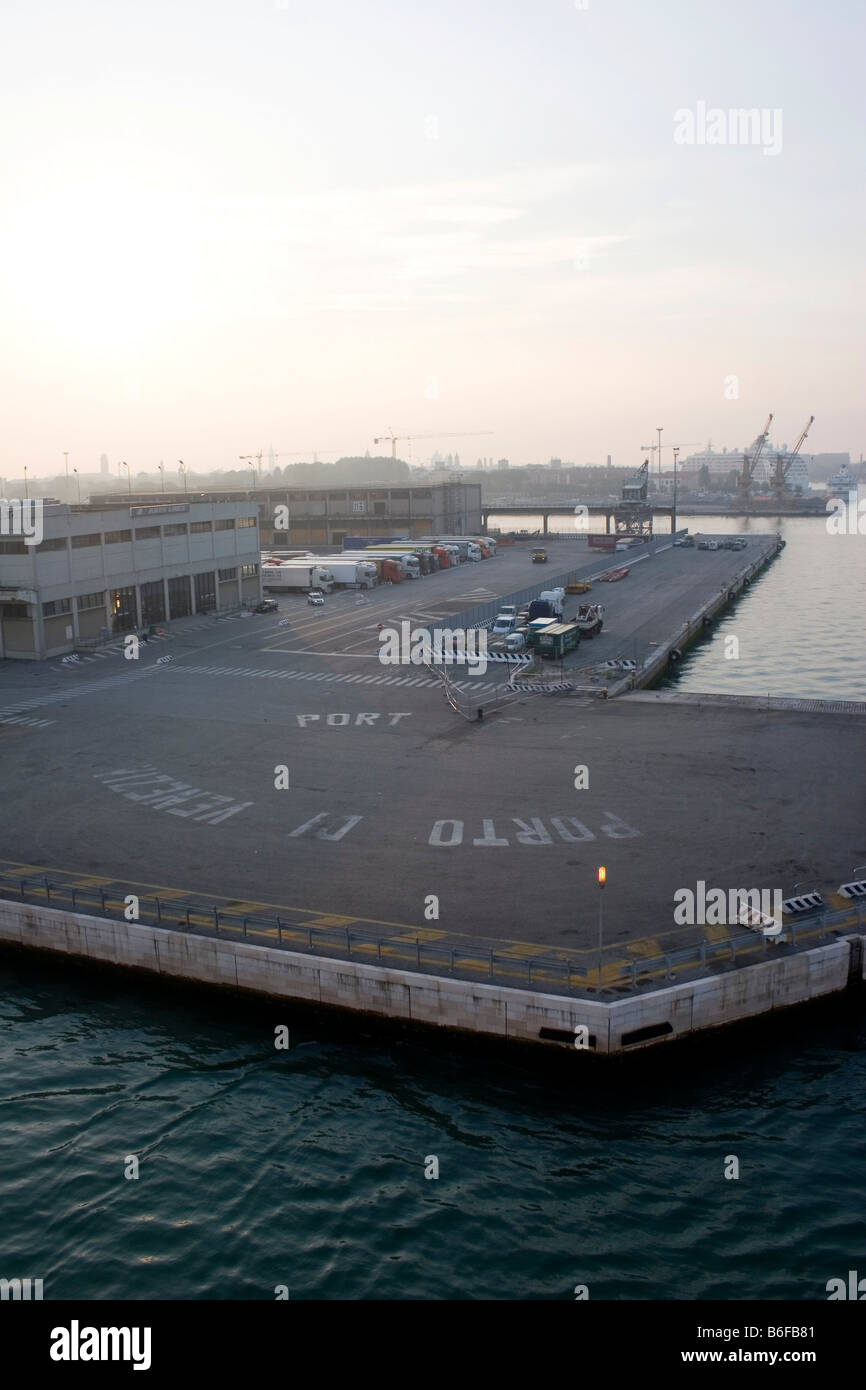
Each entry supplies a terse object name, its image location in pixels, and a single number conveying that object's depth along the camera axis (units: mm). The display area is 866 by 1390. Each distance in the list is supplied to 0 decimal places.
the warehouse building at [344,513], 169375
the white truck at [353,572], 114438
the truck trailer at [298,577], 110688
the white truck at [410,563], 123500
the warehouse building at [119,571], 72938
